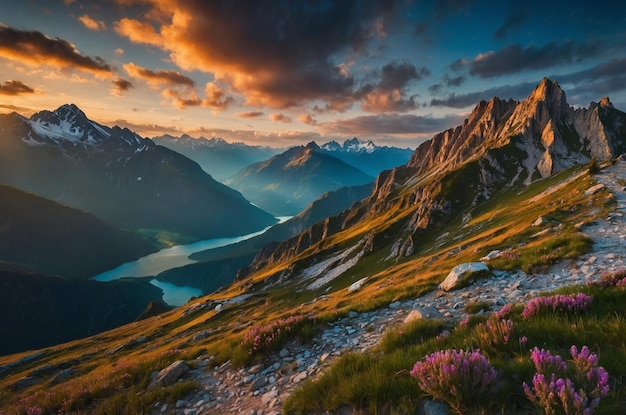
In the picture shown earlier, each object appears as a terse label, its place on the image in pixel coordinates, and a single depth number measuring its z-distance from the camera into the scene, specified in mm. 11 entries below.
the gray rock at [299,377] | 7470
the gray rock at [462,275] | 13542
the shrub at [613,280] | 7259
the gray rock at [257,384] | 7750
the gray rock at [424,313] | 9153
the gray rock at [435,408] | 4043
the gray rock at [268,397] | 6890
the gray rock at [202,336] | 45719
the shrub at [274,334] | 9289
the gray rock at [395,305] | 12532
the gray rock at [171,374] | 9109
